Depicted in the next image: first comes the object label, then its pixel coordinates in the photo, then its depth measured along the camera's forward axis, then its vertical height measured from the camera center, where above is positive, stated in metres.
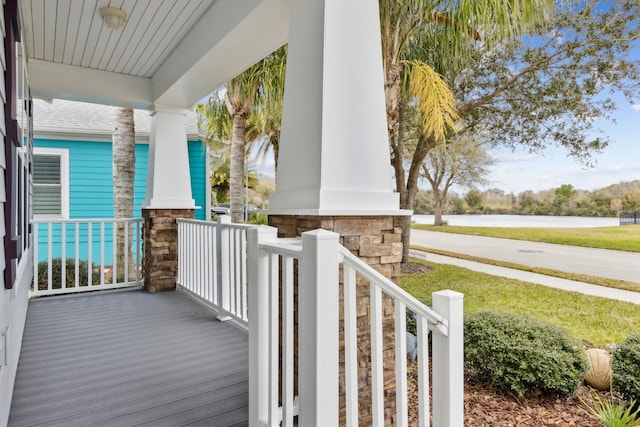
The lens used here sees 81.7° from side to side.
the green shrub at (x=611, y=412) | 2.47 -1.49
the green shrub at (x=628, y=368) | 2.78 -1.25
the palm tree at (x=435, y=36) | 3.67 +2.00
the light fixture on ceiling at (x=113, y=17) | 3.17 +1.65
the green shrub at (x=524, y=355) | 2.85 -1.20
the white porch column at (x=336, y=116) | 1.96 +0.49
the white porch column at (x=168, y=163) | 4.99 +0.58
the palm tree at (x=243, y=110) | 7.33 +2.28
